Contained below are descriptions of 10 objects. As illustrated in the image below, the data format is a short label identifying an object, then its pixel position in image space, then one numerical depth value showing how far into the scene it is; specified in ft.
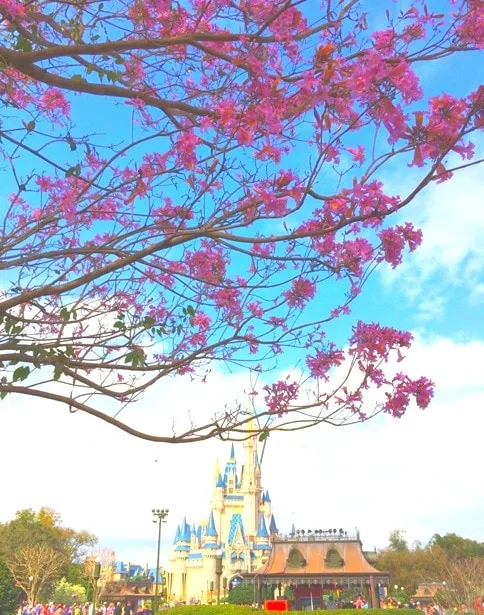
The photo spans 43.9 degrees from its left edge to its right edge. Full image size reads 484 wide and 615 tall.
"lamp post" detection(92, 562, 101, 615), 67.99
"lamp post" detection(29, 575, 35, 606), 122.31
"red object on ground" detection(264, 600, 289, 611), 62.34
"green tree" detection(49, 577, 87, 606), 142.10
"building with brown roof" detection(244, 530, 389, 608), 85.15
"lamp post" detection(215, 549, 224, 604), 65.32
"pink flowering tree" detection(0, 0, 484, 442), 10.97
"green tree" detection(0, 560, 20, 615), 116.78
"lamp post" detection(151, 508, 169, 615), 100.58
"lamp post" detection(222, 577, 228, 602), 216.13
